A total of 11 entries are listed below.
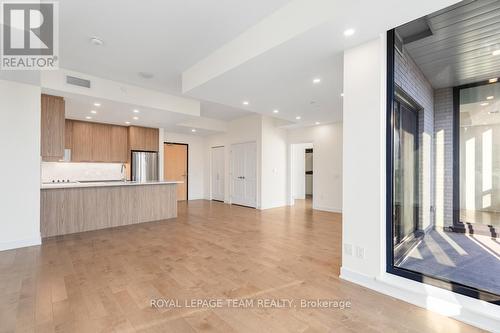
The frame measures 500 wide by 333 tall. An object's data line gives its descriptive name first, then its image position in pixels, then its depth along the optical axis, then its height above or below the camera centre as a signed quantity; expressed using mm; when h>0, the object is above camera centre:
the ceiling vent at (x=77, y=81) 4020 +1529
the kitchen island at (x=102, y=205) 4301 -812
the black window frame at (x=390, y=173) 2327 -59
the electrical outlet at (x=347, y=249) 2566 -923
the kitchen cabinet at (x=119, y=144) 6703 +695
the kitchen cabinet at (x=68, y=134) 6039 +883
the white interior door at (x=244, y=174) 7585 -234
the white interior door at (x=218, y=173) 8922 -227
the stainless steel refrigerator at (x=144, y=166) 6906 +37
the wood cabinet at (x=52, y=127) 4219 +765
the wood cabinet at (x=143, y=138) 6828 +892
